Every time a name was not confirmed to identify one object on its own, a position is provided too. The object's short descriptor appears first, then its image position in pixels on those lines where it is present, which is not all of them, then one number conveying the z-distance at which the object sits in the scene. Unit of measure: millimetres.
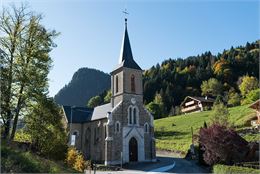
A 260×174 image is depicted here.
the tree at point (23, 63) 22719
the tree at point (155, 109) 99475
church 45156
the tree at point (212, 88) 121500
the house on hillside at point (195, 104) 107625
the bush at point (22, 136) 23781
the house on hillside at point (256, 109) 57519
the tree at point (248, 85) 108731
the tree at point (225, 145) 31812
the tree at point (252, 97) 90800
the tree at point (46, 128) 23234
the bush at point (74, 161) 25659
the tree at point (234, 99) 100788
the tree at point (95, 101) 110462
